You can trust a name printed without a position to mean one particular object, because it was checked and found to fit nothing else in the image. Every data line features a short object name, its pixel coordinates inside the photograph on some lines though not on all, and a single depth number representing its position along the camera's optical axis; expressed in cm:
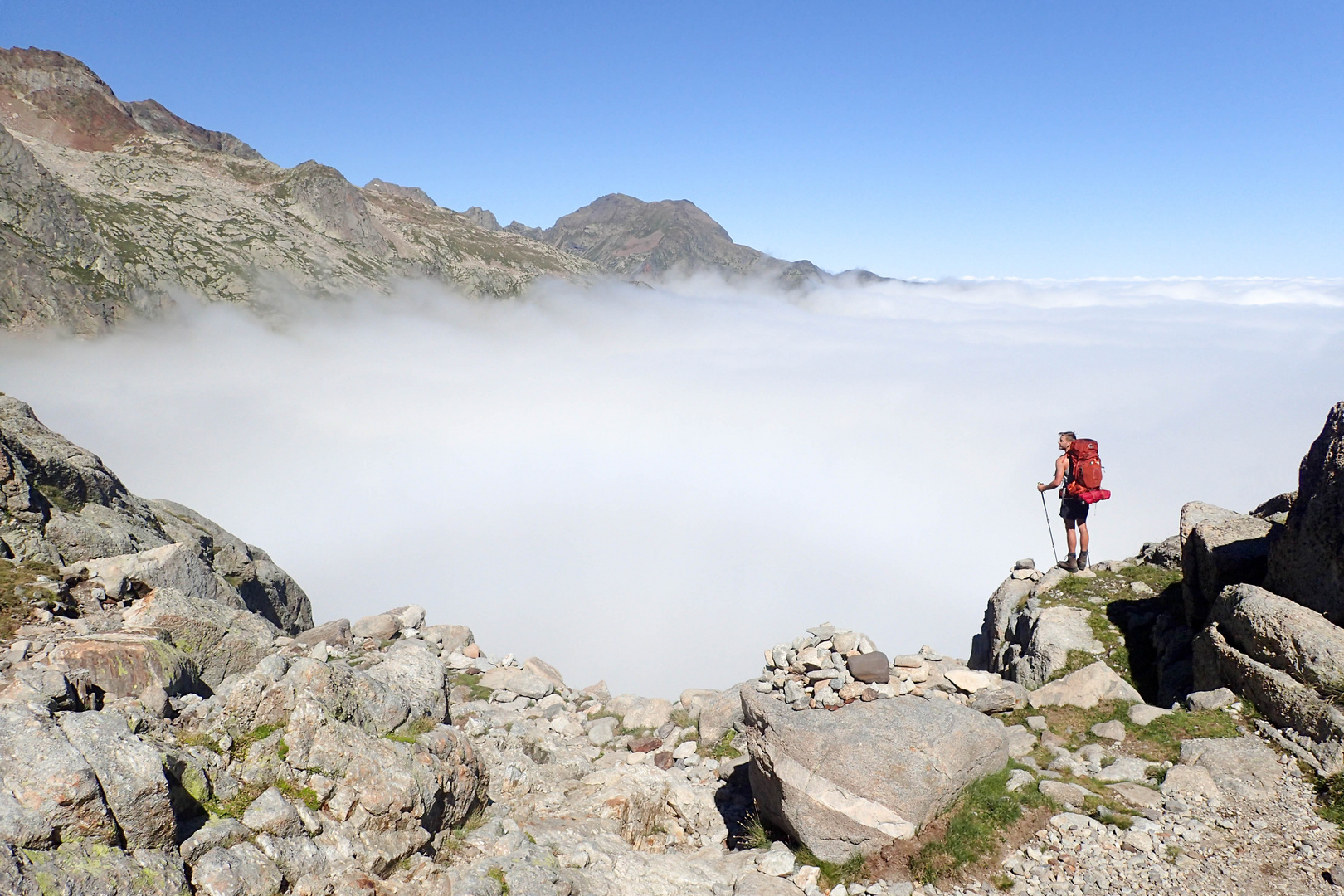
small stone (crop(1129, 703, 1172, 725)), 1263
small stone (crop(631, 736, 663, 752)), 1612
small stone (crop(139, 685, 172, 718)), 916
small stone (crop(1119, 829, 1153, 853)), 920
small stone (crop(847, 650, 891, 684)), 1312
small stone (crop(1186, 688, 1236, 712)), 1227
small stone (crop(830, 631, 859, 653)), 1395
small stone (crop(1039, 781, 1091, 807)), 1036
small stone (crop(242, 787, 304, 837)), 760
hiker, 1886
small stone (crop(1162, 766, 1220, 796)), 1032
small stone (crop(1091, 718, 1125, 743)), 1242
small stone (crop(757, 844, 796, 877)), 994
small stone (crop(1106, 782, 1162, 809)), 1023
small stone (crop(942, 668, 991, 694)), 1480
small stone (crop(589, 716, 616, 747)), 1706
